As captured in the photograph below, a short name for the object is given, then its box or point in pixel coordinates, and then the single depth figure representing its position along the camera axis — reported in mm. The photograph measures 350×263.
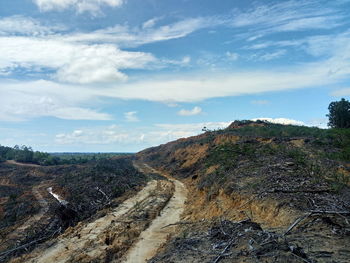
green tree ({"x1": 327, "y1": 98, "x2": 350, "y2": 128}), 36281
